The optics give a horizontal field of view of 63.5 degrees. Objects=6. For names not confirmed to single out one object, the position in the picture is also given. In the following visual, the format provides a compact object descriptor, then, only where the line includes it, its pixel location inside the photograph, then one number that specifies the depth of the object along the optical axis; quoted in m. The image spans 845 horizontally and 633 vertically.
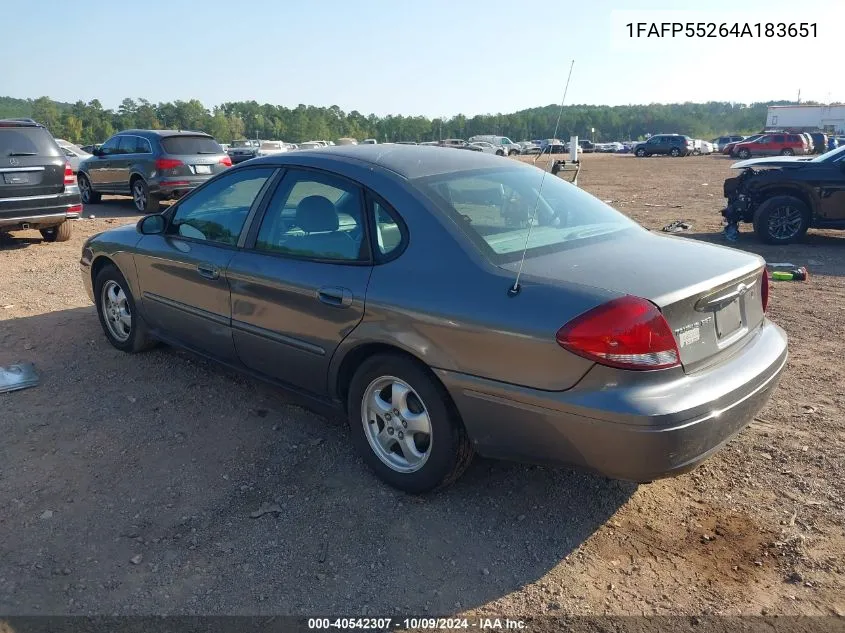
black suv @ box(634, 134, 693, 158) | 51.97
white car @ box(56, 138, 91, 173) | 19.31
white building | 70.75
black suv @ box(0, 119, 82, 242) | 9.34
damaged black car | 9.92
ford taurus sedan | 2.65
